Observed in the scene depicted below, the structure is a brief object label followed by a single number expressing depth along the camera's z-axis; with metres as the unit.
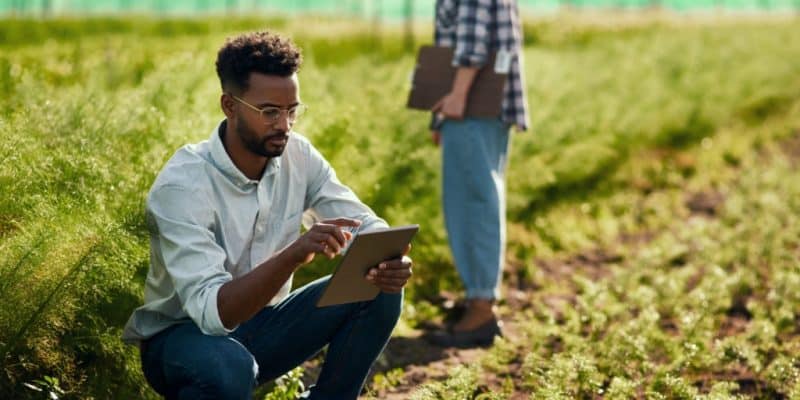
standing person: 5.25
